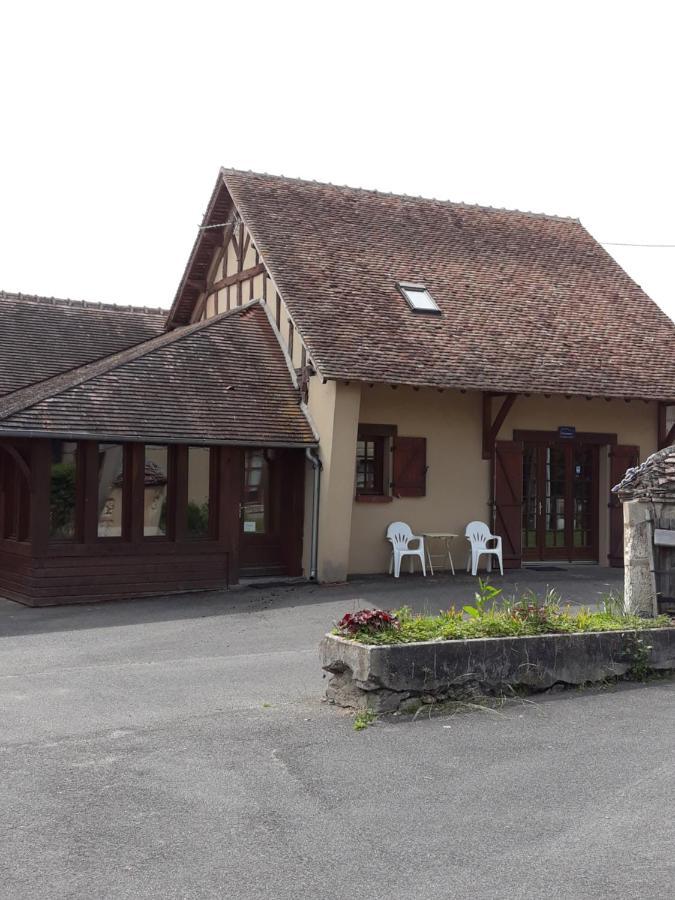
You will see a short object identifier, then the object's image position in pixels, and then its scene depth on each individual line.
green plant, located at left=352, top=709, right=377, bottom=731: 7.66
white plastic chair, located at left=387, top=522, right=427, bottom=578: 17.44
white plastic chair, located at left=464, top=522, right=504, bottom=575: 17.94
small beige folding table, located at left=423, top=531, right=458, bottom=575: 17.69
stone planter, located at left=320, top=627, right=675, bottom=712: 8.01
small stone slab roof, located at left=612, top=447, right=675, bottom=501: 10.69
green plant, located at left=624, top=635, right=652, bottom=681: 9.16
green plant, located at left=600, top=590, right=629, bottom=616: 10.48
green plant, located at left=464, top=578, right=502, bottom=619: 8.98
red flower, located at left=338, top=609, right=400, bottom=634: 8.41
